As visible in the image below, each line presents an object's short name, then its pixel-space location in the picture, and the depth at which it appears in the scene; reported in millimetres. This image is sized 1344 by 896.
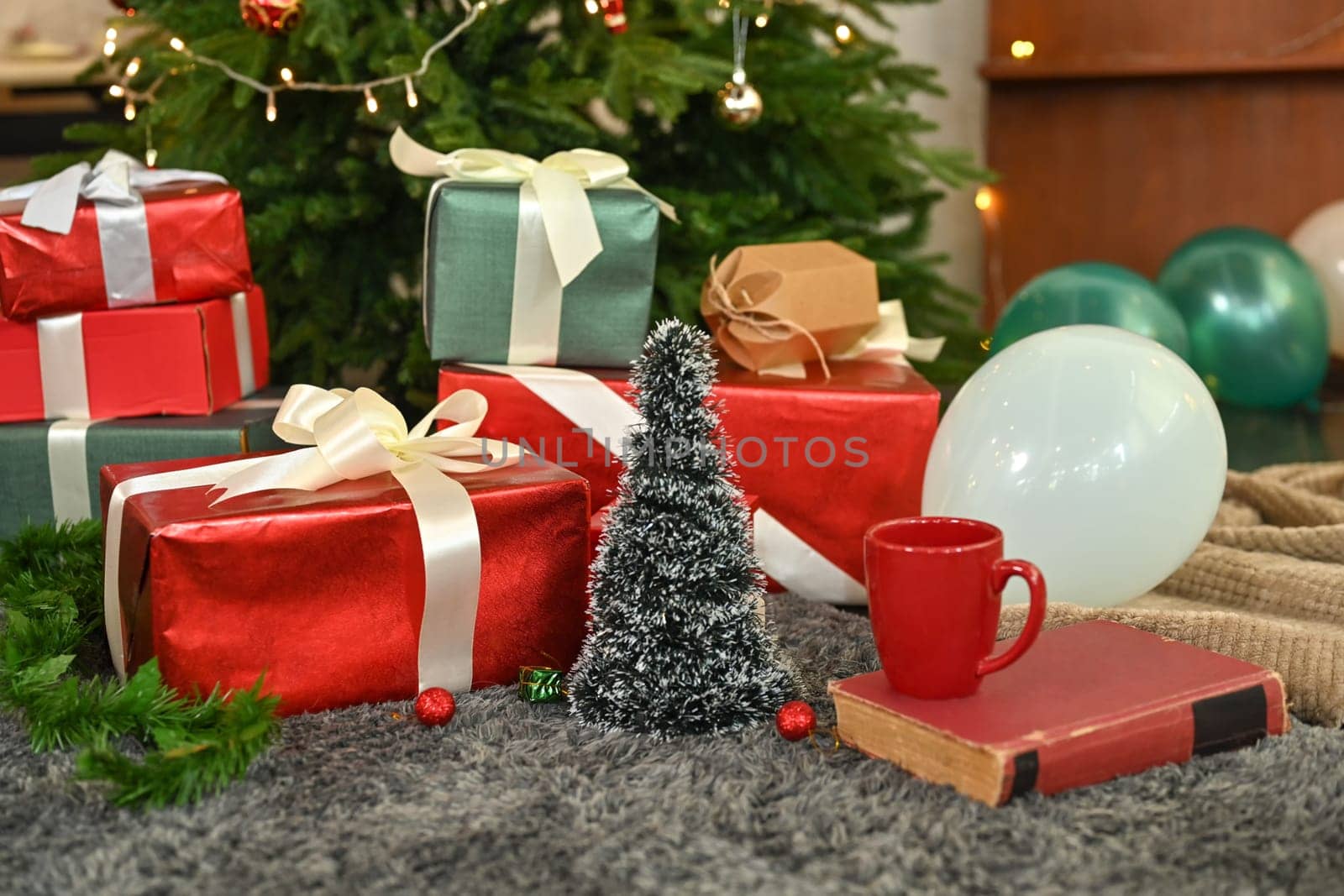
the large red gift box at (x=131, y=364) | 1262
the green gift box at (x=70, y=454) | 1237
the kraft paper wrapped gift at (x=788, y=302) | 1264
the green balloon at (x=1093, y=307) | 2107
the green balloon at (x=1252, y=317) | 2223
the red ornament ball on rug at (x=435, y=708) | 924
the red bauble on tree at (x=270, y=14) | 1427
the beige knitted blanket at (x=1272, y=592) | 962
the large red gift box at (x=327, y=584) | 897
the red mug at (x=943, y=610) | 811
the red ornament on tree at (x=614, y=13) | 1520
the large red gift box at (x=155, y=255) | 1225
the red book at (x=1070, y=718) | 787
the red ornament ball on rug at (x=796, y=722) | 890
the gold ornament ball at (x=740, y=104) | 1566
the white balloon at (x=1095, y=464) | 1031
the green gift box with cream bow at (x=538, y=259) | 1196
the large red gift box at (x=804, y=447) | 1209
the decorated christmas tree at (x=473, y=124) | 1515
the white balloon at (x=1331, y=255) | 2379
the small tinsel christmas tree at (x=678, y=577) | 903
